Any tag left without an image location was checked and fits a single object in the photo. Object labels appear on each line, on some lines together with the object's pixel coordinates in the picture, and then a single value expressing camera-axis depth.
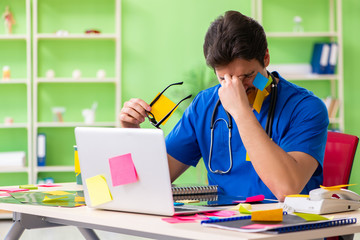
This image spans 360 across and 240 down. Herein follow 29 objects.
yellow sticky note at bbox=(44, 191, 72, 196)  4.91
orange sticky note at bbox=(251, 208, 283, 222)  3.20
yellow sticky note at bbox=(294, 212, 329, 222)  3.32
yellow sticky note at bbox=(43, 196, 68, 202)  4.45
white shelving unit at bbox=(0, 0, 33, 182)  9.17
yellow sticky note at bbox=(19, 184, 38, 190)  5.46
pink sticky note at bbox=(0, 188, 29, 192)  5.32
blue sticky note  4.85
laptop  3.43
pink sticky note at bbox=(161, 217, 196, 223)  3.37
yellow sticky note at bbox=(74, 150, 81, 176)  5.39
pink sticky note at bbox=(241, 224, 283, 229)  3.01
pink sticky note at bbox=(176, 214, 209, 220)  3.48
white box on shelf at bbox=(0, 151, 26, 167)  9.19
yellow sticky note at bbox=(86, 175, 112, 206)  3.82
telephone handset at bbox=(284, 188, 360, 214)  3.66
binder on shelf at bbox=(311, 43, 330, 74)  9.45
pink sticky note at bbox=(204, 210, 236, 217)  3.62
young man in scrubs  4.50
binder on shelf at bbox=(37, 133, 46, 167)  9.24
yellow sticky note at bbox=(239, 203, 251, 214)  3.65
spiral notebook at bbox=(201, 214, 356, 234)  2.97
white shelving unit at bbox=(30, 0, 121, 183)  9.21
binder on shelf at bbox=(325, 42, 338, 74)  9.41
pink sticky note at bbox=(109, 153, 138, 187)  3.60
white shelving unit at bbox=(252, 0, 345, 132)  9.44
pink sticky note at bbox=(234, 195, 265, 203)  4.28
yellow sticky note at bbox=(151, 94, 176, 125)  4.85
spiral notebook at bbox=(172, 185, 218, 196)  4.51
